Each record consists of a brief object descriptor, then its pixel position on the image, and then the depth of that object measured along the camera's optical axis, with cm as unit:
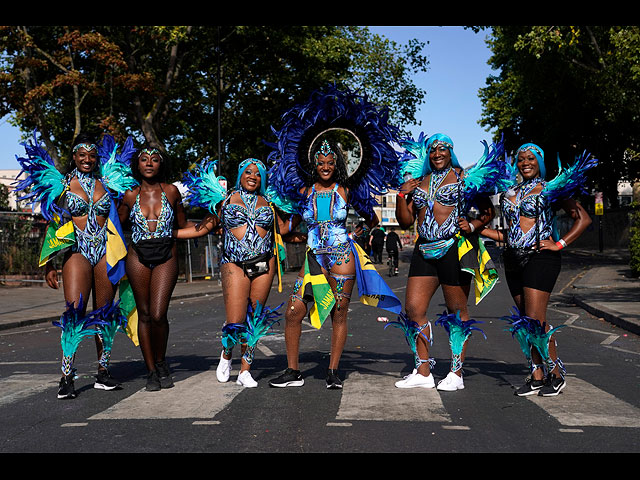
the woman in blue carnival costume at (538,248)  604
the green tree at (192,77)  2202
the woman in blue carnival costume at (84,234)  618
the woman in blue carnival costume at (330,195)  633
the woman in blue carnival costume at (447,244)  629
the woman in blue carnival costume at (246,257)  641
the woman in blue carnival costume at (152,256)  626
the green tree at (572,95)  2458
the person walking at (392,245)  2803
